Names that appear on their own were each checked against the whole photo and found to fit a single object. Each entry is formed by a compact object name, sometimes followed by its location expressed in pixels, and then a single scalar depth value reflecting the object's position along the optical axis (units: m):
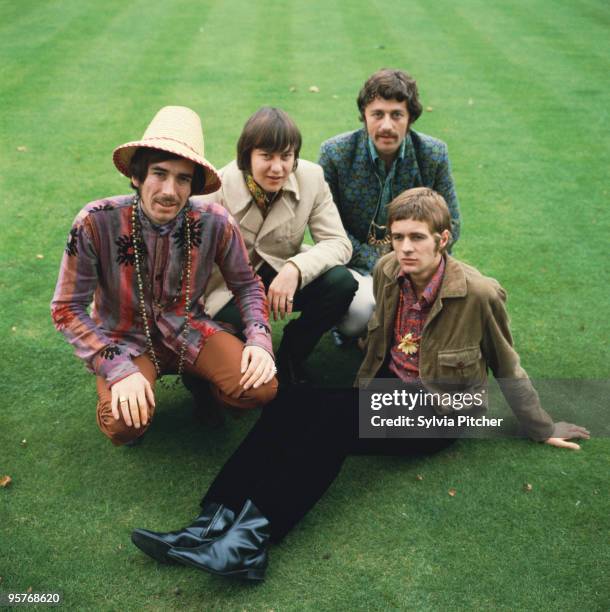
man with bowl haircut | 3.45
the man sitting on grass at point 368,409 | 2.66
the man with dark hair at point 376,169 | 3.78
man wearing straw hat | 2.87
